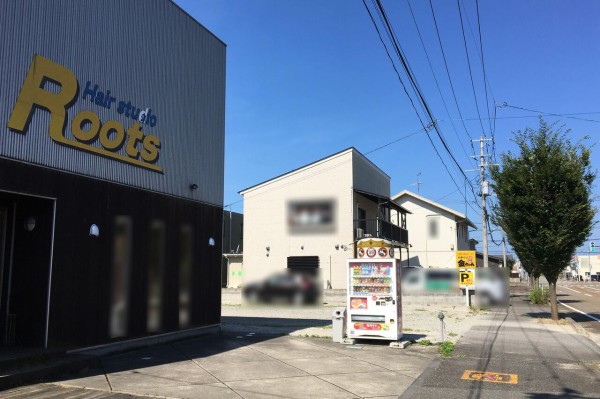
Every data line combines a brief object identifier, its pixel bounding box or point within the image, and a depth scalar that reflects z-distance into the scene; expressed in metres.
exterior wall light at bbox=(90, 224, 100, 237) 9.81
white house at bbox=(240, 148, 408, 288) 28.30
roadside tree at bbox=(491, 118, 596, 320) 18.08
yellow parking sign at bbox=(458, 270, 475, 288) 24.45
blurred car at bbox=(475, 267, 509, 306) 25.28
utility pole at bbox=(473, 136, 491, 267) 29.27
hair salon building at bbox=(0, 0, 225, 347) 8.76
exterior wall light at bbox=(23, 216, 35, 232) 9.09
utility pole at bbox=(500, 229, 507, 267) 52.99
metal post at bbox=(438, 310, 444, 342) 12.38
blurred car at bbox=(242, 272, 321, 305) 22.70
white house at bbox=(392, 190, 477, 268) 41.69
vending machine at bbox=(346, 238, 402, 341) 12.29
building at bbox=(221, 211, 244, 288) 33.97
